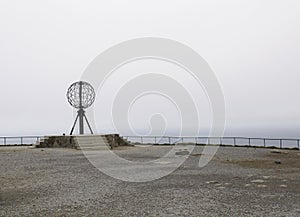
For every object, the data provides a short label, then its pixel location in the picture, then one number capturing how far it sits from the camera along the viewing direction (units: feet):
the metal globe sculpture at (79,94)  105.29
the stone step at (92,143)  81.36
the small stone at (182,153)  66.28
